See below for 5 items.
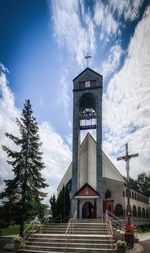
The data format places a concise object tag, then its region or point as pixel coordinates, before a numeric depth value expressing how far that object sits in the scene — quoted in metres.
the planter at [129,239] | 9.50
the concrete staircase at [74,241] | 8.98
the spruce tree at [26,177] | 13.43
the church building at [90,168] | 17.21
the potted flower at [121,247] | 8.33
